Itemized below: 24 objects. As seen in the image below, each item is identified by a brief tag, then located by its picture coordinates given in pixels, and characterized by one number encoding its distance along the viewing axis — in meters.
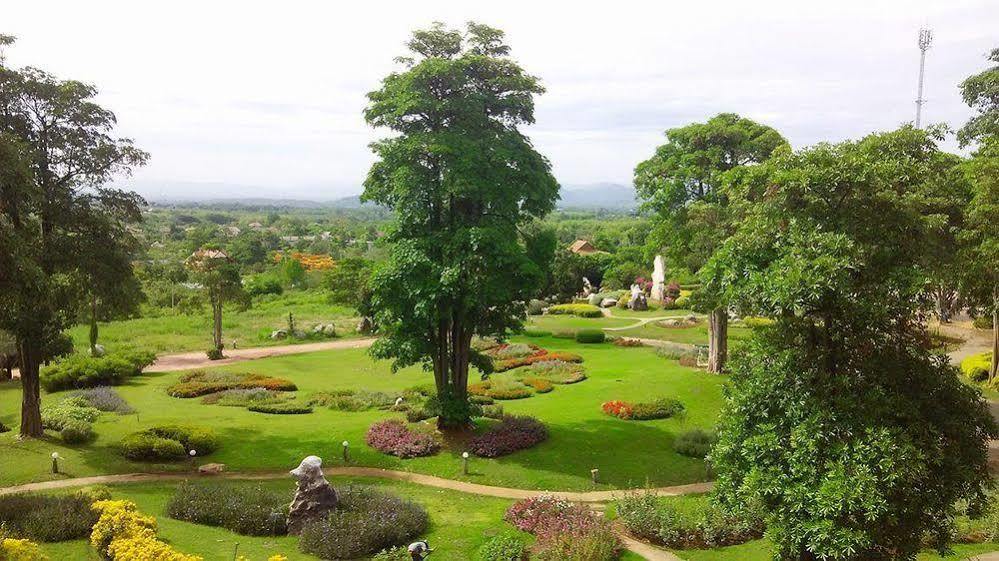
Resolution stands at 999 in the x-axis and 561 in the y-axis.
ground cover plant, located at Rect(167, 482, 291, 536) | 16.22
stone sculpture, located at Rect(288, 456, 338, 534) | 16.38
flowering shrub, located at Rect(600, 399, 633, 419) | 27.93
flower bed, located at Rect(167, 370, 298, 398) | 31.38
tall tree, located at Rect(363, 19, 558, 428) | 22.45
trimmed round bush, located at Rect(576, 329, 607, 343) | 46.91
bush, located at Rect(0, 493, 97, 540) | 14.36
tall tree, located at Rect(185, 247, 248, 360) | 44.31
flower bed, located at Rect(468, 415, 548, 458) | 23.23
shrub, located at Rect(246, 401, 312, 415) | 28.61
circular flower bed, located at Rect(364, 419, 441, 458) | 23.19
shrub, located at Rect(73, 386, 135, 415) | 27.14
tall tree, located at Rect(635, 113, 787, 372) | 30.70
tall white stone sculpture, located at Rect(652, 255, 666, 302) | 66.12
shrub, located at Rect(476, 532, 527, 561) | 15.00
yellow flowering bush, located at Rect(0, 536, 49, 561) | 11.82
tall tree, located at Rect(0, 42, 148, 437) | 20.83
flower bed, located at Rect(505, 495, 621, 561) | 14.91
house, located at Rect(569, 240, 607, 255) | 96.22
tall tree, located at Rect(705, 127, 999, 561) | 10.67
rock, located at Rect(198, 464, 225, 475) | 20.99
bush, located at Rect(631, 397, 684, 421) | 27.92
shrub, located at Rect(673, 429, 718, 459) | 23.84
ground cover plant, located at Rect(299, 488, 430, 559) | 14.96
